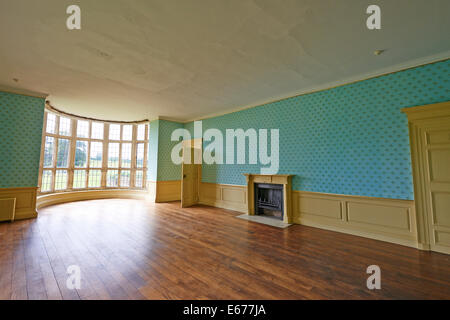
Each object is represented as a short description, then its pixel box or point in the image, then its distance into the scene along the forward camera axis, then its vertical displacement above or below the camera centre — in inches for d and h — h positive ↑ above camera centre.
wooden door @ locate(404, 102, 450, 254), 114.0 +1.3
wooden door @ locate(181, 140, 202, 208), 244.1 +0.1
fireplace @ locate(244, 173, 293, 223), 174.1 -19.3
